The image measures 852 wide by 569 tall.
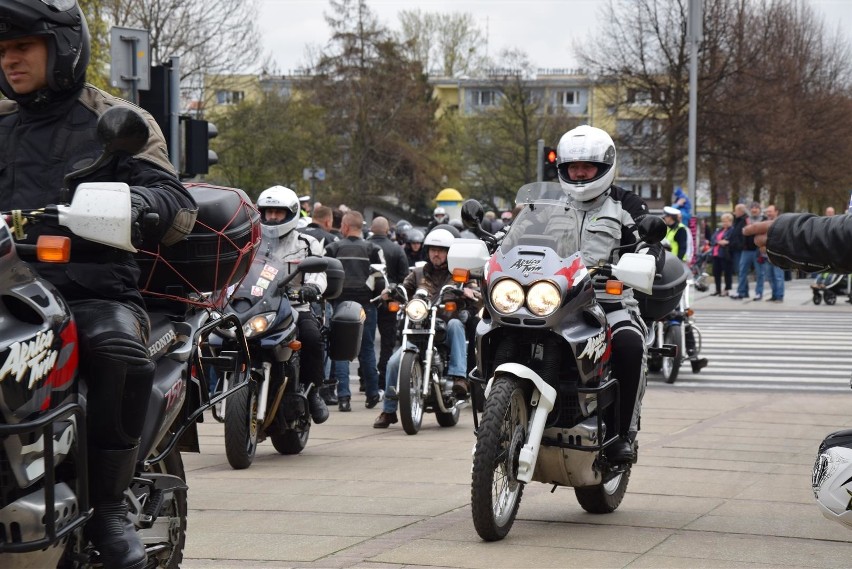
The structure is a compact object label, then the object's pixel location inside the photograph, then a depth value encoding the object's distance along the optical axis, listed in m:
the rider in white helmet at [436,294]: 12.12
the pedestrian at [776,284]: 30.41
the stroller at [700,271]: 33.47
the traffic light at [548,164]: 20.87
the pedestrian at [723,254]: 31.05
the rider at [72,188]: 4.21
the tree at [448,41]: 85.25
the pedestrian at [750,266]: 28.80
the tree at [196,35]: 39.44
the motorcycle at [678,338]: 16.09
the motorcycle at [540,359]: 6.56
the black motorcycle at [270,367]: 9.32
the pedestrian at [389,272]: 15.28
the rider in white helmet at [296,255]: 10.38
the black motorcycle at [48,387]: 3.69
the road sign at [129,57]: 12.42
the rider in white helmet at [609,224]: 7.21
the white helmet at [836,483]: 4.29
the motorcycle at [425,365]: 11.52
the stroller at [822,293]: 29.20
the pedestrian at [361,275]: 14.29
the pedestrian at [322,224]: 15.84
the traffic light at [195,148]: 14.19
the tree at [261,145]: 48.41
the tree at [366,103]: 58.97
